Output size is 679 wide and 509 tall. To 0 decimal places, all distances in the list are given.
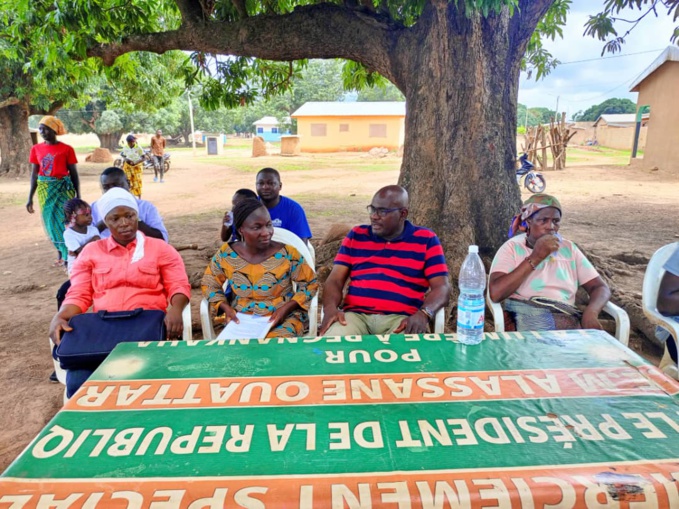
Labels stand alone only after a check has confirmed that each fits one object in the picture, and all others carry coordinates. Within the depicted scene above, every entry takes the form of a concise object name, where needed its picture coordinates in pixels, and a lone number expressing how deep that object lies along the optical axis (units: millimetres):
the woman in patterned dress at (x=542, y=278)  2836
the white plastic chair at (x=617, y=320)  2672
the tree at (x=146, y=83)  7738
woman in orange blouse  2691
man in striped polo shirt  2797
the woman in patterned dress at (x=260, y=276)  2832
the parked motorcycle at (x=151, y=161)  16197
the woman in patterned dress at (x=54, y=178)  5457
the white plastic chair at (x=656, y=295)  2574
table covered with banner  1226
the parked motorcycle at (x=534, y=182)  12941
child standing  4090
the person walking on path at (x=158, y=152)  17500
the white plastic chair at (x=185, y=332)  2686
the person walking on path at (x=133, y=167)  10124
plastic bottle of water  2041
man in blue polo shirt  4152
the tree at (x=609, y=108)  53719
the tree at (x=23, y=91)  5645
